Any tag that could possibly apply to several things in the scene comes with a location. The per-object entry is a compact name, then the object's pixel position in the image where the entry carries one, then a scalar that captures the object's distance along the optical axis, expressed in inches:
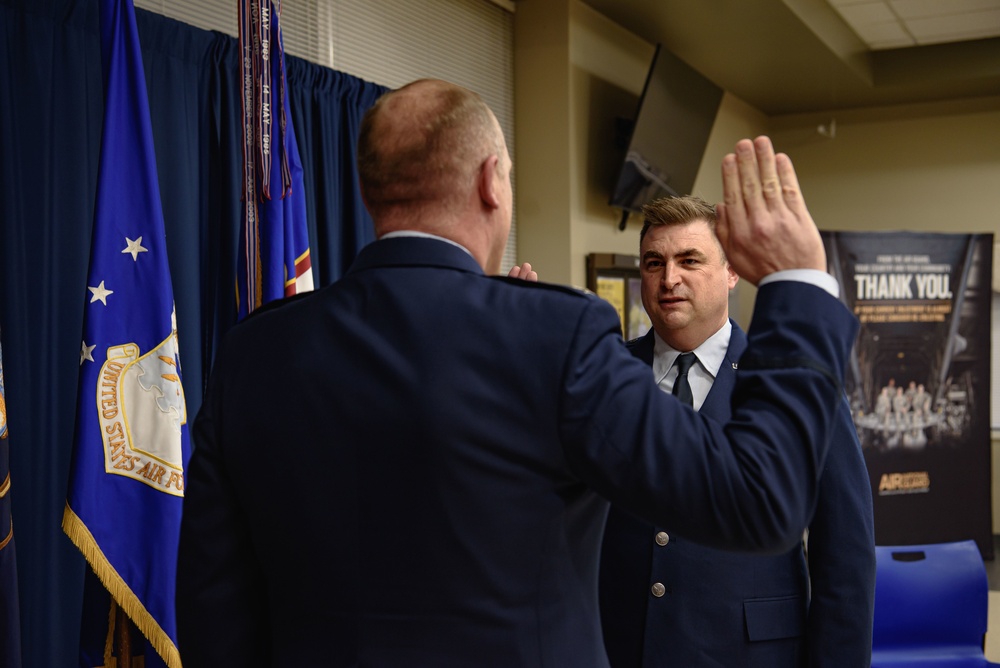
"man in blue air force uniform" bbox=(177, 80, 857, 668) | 37.1
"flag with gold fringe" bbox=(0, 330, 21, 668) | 82.1
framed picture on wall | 207.9
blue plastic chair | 123.3
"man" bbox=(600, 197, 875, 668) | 67.3
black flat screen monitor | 208.1
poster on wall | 245.4
